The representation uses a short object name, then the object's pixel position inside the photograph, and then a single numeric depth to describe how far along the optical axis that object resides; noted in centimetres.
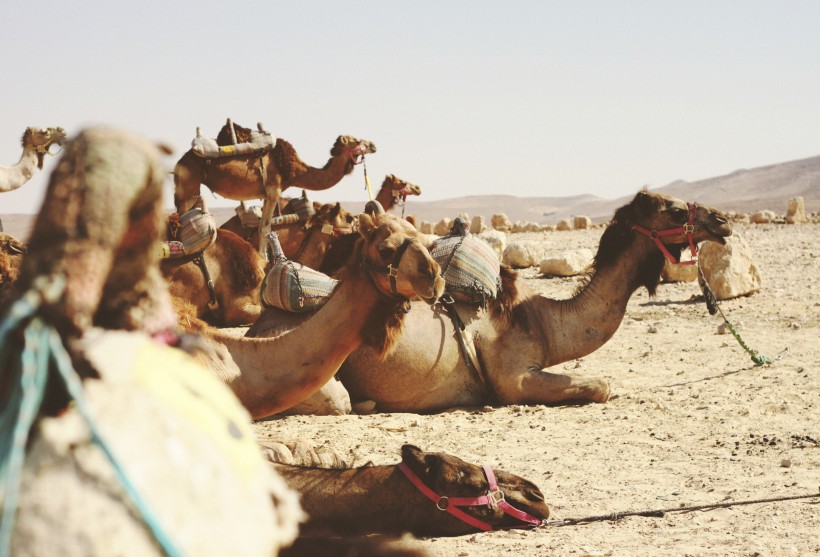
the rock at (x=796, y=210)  2738
